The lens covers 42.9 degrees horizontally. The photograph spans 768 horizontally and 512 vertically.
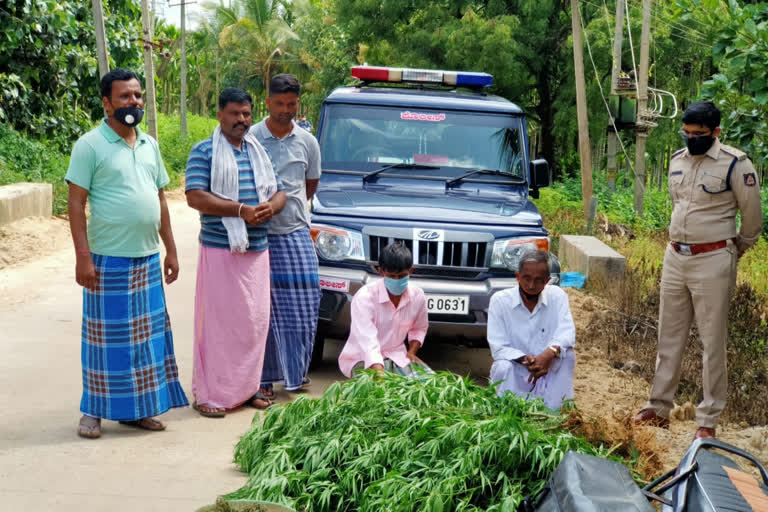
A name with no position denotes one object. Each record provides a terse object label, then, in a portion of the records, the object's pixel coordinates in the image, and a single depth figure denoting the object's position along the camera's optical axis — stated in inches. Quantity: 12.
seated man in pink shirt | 246.8
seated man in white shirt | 226.8
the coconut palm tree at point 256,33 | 2106.3
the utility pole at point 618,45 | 811.4
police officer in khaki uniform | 236.4
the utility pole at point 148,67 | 884.0
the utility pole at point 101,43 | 724.0
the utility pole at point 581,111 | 705.0
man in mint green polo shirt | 224.7
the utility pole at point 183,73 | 1459.2
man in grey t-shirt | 268.8
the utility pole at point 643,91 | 804.6
